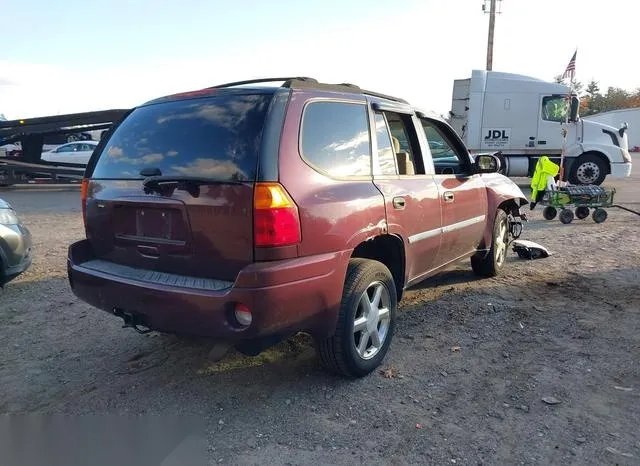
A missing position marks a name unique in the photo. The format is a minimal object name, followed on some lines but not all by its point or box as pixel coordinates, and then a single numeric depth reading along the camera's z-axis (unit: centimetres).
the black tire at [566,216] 978
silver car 518
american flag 1292
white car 2014
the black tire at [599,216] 980
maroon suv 274
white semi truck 1583
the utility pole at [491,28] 2708
